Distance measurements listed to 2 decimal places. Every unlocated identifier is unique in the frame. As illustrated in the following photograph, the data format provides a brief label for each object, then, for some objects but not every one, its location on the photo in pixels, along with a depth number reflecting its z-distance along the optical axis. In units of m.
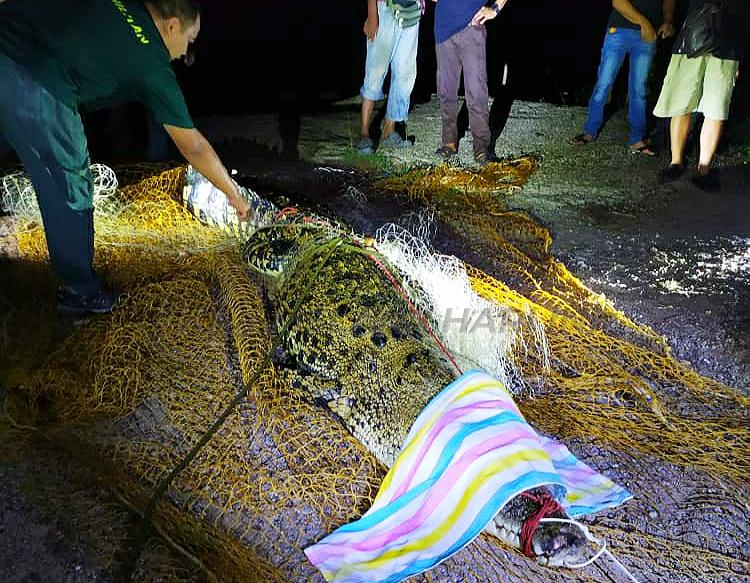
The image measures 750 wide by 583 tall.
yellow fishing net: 2.52
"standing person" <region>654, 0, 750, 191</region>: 5.84
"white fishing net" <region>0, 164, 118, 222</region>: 4.77
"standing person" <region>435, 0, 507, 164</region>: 6.39
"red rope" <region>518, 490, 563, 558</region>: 2.33
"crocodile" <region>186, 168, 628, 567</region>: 2.38
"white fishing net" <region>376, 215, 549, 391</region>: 3.51
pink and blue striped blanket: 2.35
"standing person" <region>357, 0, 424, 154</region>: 6.61
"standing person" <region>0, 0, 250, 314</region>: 3.23
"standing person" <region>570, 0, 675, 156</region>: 6.83
